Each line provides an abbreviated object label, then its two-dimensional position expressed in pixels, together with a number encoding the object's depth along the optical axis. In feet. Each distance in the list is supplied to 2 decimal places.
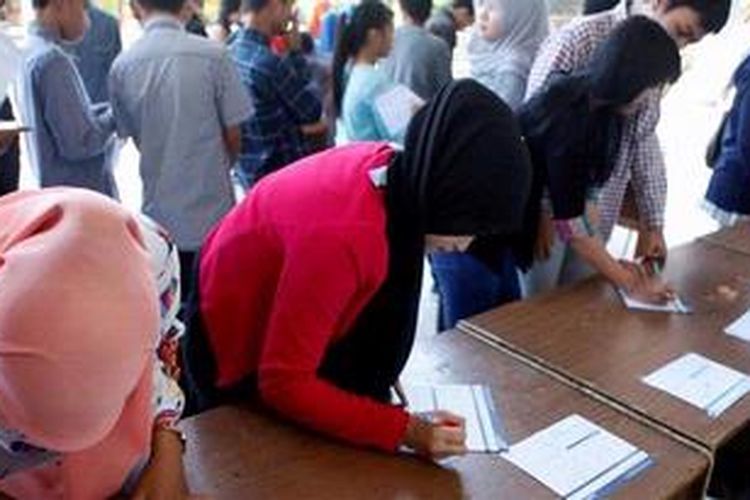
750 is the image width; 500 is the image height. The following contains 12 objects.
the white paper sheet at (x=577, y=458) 3.51
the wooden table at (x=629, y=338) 4.14
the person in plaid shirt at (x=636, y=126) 6.07
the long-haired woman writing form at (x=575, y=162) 4.89
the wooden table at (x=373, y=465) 3.37
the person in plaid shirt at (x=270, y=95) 8.04
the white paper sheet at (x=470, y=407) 3.76
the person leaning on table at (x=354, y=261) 3.23
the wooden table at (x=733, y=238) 6.60
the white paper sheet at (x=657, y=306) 5.29
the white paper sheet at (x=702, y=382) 4.24
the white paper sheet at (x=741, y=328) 5.00
